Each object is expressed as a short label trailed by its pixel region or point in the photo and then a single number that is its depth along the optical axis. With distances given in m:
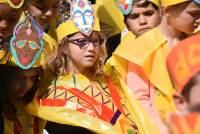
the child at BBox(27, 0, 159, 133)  4.31
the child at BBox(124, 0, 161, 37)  5.25
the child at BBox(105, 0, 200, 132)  4.21
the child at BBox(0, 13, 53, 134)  4.12
